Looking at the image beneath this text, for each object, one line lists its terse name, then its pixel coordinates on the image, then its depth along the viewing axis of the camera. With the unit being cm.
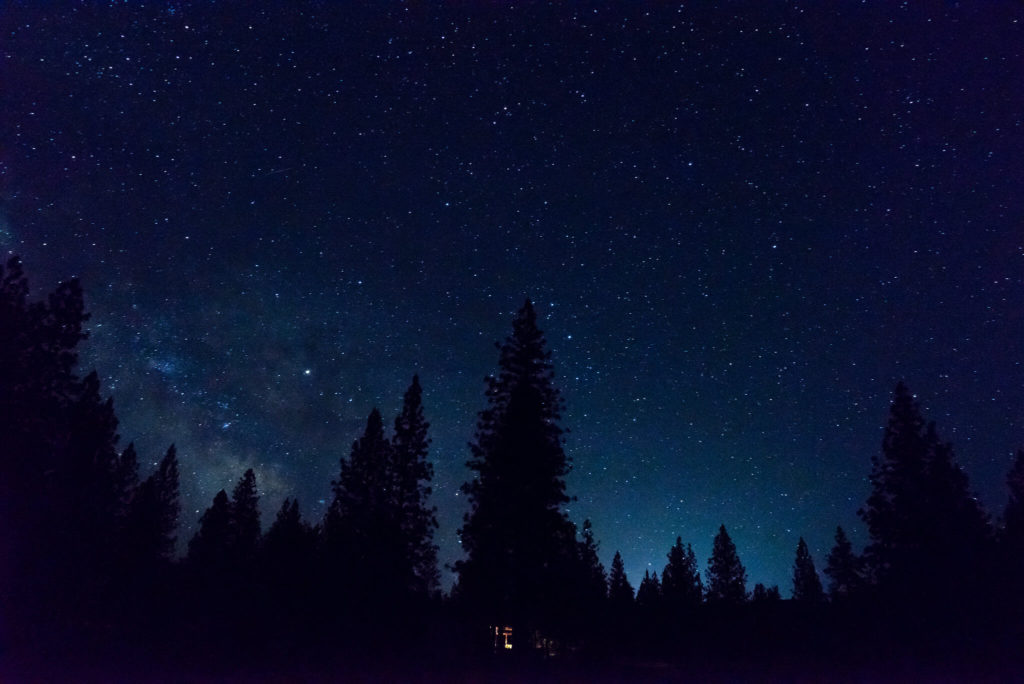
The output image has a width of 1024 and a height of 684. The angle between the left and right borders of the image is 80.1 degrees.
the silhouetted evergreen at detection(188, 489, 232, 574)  4144
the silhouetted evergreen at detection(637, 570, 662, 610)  7237
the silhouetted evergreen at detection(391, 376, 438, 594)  3331
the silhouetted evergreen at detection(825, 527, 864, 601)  6361
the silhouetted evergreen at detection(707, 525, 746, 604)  7500
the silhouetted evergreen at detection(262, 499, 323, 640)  3148
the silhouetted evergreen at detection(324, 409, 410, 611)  3111
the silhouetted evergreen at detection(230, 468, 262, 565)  4265
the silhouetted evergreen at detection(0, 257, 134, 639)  2105
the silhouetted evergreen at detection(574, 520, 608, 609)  5267
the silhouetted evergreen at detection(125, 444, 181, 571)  3338
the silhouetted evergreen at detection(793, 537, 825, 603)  7331
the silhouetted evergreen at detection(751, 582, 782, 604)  6506
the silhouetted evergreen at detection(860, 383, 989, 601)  3059
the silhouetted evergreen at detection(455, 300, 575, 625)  2608
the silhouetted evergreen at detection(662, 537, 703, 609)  6875
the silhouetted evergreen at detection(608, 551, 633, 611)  6832
